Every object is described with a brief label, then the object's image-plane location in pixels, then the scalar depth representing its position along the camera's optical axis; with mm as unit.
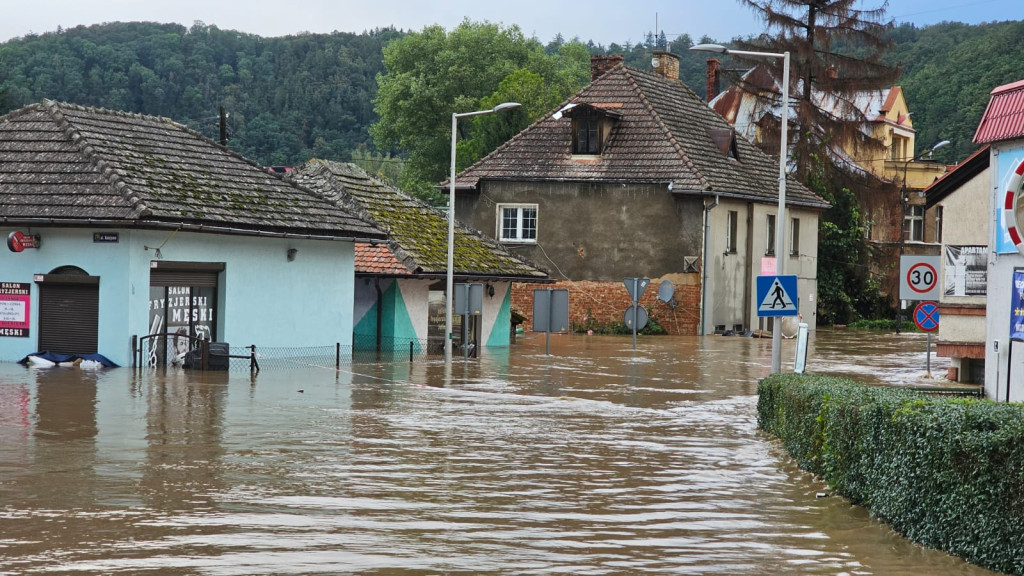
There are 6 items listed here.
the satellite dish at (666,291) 49406
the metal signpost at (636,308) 39156
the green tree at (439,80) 86062
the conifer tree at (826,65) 61750
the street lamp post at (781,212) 25339
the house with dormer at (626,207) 50438
